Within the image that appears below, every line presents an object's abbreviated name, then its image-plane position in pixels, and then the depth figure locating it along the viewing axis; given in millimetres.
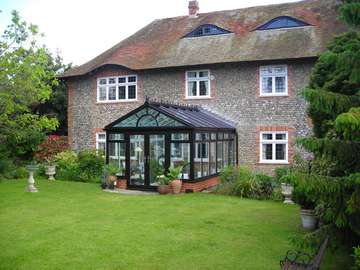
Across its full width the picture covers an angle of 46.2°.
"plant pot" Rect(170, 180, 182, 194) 14883
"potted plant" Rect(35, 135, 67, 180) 21656
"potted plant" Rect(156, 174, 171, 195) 14945
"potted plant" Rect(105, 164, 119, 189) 16031
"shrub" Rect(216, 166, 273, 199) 14070
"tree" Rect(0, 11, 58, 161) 12016
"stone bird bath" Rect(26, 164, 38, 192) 15211
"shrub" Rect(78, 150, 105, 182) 19159
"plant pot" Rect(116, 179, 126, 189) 16438
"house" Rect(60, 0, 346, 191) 15906
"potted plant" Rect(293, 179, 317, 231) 9156
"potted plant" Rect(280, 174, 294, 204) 12773
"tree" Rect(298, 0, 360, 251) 5219
